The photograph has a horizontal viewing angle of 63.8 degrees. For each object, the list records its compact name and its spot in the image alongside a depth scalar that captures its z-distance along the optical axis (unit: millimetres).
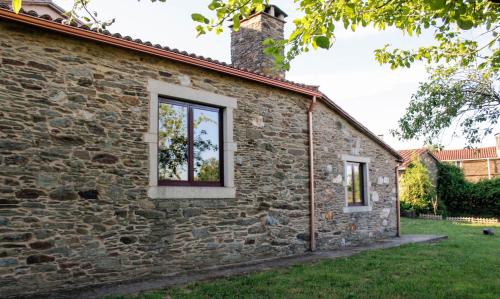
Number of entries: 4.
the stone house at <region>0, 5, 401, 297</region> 5137
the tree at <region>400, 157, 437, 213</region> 19984
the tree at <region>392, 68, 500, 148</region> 11125
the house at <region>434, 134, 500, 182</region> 33188
